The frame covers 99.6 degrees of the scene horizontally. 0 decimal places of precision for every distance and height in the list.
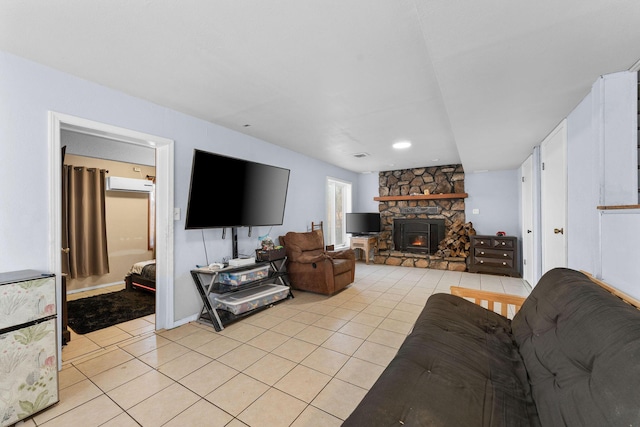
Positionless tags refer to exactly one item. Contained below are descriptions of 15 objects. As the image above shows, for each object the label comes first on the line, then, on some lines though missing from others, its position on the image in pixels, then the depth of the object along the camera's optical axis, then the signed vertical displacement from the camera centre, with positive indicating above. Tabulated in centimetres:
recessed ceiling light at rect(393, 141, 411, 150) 406 +107
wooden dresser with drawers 499 -81
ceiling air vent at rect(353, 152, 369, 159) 485 +107
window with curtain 616 +12
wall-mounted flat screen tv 282 +27
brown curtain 407 -9
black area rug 300 -119
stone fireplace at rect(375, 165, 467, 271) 603 +3
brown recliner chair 388 -77
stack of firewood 571 -60
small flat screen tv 654 -22
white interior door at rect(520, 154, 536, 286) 405 -16
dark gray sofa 82 -69
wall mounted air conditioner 448 +54
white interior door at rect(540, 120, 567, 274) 260 +16
